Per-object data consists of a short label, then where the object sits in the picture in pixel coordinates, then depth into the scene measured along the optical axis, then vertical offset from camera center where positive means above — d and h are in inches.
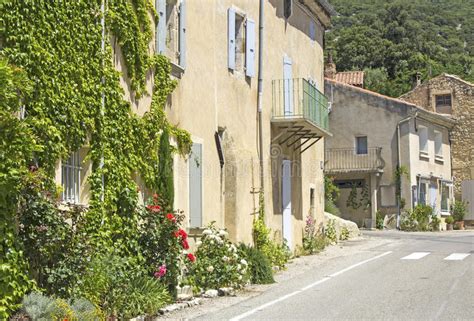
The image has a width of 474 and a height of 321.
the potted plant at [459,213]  1662.2 -43.0
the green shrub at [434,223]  1529.3 -59.5
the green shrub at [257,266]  641.0 -61.5
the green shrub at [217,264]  580.4 -53.9
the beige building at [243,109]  639.1 +90.4
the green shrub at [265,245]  759.1 -50.3
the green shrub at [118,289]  434.3 -54.7
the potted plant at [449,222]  1625.2 -61.5
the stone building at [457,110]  1680.6 +195.2
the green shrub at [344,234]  1175.0 -62.2
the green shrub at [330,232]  1092.3 -55.0
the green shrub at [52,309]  362.8 -55.7
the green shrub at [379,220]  1509.6 -50.9
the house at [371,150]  1507.1 +94.0
